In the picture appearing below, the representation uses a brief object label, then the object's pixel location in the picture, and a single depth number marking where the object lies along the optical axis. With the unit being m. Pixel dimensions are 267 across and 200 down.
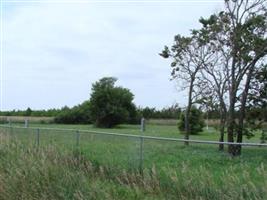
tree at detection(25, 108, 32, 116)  99.35
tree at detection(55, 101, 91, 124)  89.22
